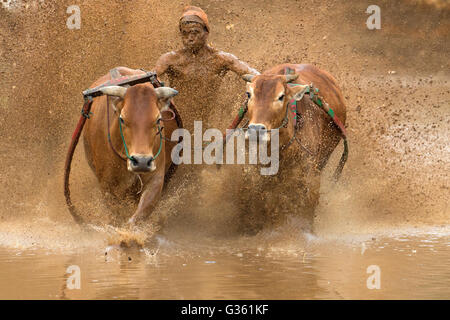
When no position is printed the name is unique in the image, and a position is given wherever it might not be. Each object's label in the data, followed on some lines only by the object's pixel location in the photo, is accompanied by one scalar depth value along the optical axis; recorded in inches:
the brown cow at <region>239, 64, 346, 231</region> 571.8
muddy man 657.0
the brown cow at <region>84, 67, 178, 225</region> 530.3
